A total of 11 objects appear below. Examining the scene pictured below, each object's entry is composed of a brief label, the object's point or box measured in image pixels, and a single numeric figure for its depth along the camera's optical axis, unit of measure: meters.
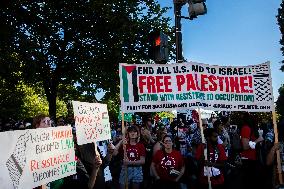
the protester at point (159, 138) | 4.45
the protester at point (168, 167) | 3.91
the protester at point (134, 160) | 4.40
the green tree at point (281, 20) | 30.52
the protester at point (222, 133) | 5.49
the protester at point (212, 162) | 3.89
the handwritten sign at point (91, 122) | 3.03
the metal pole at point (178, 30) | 4.63
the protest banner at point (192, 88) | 4.17
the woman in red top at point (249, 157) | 4.12
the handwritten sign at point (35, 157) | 2.14
